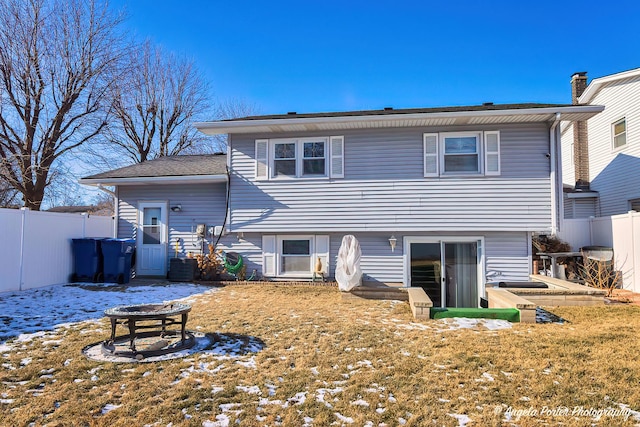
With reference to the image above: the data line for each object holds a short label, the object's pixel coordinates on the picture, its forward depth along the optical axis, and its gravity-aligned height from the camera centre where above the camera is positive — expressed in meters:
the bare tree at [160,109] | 20.92 +7.50
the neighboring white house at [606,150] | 12.20 +3.09
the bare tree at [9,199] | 20.77 +1.99
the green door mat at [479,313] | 6.22 -1.37
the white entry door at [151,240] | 11.12 -0.22
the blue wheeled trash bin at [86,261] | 10.07 -0.78
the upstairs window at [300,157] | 10.20 +2.12
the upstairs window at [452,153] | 9.77 +2.14
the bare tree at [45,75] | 13.52 +6.16
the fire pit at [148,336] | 4.36 -1.40
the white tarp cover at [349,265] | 8.20 -0.71
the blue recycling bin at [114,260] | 10.09 -0.75
